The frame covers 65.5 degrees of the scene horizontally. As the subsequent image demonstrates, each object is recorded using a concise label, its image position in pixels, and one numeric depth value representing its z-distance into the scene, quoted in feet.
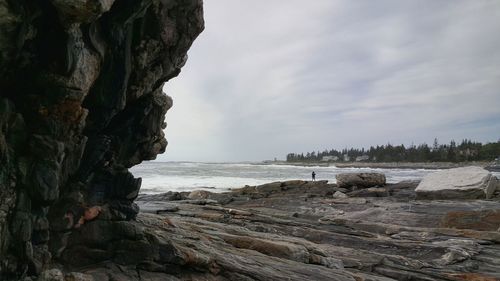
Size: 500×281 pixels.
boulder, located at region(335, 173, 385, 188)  118.21
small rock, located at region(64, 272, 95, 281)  23.85
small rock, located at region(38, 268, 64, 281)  23.11
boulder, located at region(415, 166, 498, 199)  82.74
